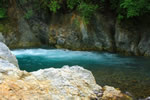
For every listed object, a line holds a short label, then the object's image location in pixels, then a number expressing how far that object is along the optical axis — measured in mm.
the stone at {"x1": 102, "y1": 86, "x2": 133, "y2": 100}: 5073
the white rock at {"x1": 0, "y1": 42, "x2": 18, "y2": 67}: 5872
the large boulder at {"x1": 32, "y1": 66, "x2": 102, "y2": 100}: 4656
